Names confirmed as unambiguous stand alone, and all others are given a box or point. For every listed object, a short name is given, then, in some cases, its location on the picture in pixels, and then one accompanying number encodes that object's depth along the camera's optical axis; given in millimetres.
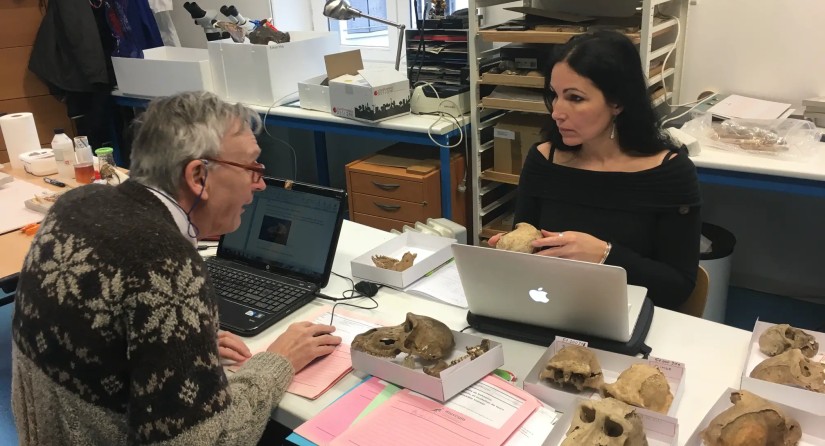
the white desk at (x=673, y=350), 1157
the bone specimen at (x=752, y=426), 944
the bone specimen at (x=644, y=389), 1069
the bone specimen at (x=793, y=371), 1070
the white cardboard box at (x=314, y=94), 3186
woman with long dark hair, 1605
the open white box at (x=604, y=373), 1125
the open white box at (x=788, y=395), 1017
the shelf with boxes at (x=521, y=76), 2537
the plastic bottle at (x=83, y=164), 2434
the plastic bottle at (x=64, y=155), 2482
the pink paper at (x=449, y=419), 1068
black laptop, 1531
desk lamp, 3080
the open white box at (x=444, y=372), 1139
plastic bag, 2270
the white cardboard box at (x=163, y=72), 3500
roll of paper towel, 2635
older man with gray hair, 937
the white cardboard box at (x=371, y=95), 2908
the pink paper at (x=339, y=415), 1097
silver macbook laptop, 1164
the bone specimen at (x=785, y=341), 1198
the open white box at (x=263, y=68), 3289
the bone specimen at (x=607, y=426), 957
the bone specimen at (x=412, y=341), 1232
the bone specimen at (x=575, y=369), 1132
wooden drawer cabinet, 2918
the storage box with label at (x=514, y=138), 2781
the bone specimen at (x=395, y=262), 1656
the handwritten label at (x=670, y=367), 1144
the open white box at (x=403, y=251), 1600
